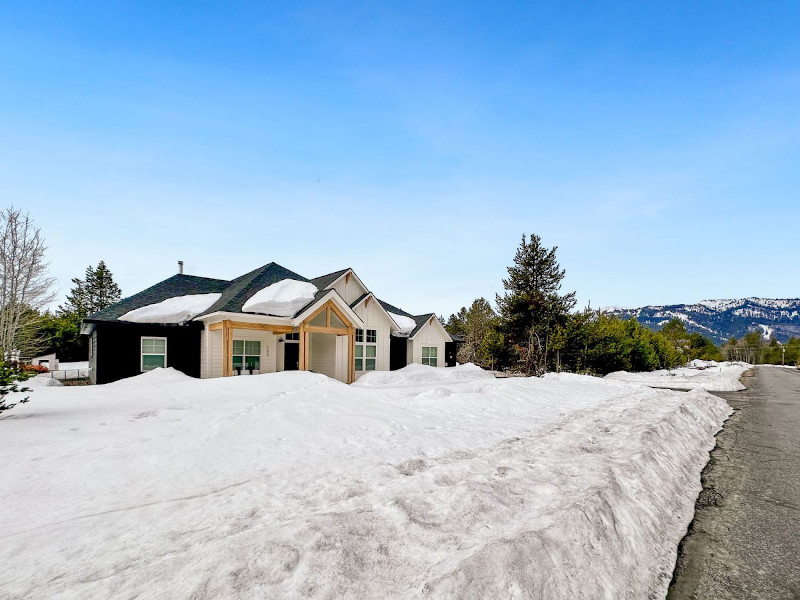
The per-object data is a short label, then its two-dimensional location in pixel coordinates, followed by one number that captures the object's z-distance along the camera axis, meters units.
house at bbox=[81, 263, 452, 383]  15.15
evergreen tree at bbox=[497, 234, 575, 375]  24.05
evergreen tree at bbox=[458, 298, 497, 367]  45.47
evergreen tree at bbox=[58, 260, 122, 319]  51.38
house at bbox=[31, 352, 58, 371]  24.63
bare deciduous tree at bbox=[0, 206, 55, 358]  21.98
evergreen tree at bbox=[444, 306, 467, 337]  59.59
